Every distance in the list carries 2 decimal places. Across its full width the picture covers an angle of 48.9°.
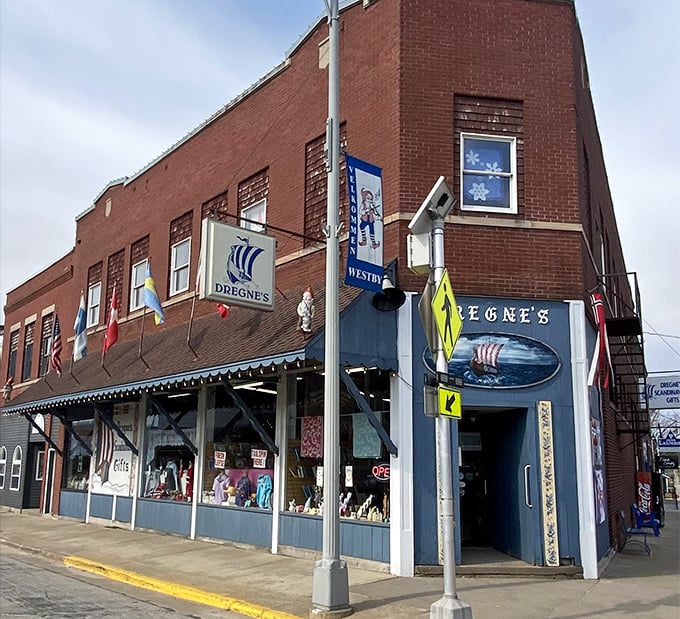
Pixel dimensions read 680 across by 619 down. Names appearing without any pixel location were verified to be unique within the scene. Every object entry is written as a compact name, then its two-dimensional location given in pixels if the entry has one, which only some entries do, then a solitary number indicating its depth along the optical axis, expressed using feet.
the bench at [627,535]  47.38
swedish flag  49.98
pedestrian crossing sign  25.99
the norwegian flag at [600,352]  38.55
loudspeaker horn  37.09
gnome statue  35.35
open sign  37.53
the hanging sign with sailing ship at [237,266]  36.22
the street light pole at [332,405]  27.58
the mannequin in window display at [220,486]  48.53
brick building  36.86
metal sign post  23.99
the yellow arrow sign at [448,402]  25.00
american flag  66.54
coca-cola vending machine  58.70
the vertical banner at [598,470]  38.70
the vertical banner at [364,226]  33.68
